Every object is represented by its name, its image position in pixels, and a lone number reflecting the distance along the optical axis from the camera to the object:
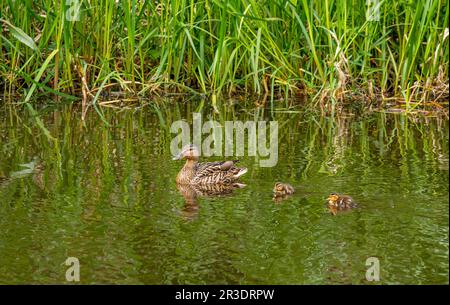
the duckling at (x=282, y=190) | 14.39
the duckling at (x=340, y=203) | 13.54
